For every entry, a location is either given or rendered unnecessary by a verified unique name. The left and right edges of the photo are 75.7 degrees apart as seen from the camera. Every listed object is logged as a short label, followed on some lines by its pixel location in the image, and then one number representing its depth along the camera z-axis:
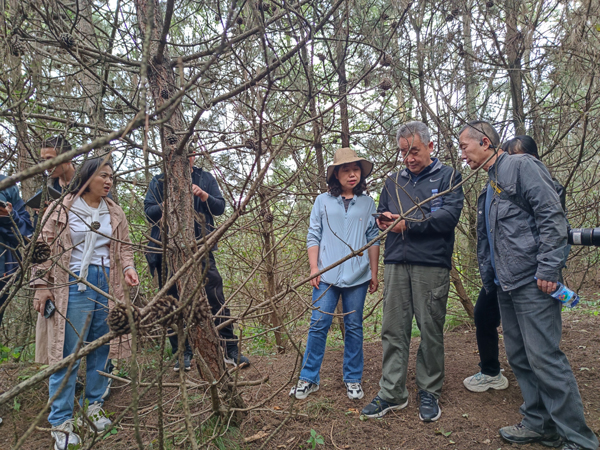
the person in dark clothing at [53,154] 2.56
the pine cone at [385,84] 3.46
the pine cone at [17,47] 2.30
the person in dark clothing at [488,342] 3.16
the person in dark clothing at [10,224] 3.31
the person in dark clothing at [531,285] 2.32
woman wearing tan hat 3.20
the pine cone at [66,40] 1.94
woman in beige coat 2.78
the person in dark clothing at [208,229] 3.47
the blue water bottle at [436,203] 3.05
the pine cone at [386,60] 3.20
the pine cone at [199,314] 1.69
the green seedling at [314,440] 2.50
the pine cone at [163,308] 1.33
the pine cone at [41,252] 1.74
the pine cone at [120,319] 1.17
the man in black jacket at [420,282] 2.95
